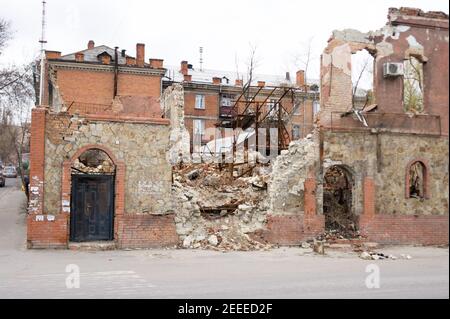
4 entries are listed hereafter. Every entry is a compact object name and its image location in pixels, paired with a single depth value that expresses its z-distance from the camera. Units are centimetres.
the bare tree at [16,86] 2338
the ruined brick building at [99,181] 1495
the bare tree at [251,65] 4474
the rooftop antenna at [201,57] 5808
